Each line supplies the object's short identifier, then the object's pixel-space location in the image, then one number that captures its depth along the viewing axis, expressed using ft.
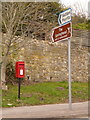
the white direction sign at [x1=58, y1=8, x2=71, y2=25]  32.35
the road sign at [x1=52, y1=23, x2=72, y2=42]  31.83
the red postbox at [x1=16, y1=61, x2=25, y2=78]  36.83
